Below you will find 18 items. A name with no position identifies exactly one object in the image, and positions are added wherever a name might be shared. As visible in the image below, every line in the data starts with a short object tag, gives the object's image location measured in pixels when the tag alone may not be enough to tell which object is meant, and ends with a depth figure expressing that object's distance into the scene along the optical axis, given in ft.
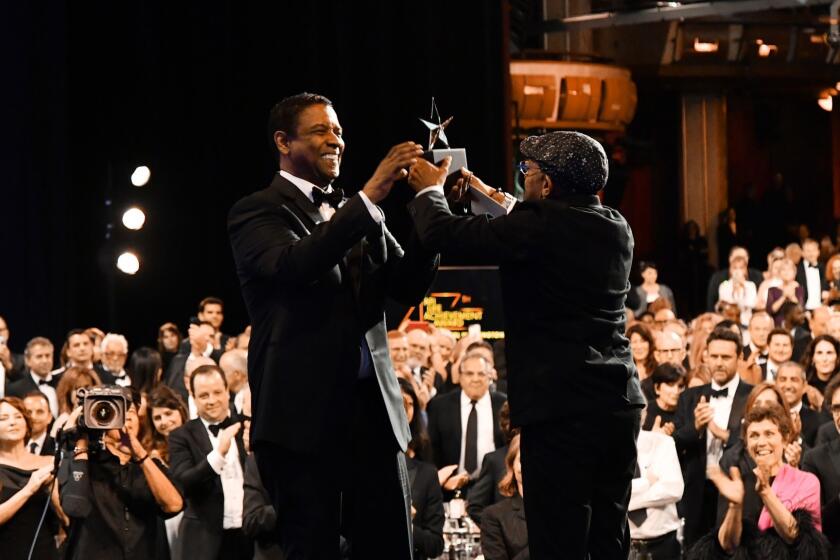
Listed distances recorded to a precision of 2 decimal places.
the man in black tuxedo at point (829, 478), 42.71
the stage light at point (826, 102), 146.05
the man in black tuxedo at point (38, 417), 52.48
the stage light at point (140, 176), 77.82
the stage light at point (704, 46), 138.94
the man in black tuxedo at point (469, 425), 56.03
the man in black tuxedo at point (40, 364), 71.63
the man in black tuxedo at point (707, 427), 49.59
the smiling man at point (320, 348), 21.69
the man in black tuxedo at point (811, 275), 94.92
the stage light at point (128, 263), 76.96
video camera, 33.42
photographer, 43.02
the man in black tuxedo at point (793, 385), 52.19
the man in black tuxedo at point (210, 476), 46.93
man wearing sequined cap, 22.89
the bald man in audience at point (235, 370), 60.36
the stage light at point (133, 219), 78.78
